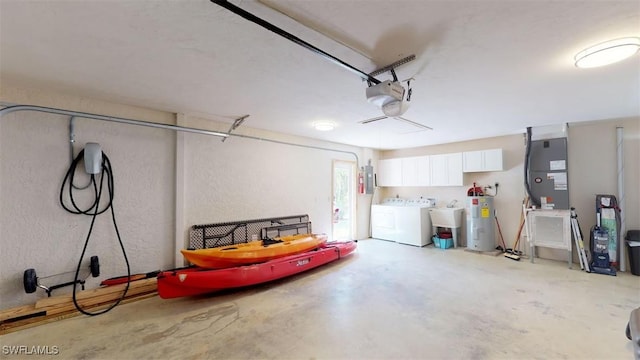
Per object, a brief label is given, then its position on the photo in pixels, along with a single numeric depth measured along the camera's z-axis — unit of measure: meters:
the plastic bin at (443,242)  5.52
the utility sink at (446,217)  5.55
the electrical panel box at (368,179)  5.35
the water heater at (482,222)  5.14
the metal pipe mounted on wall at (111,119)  2.53
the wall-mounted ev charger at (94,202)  2.89
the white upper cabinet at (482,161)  5.02
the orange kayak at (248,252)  3.30
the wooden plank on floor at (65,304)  2.49
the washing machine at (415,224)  5.71
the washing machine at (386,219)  6.17
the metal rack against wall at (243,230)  3.85
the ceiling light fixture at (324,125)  4.09
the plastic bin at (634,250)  3.74
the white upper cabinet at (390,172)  6.64
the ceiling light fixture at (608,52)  1.84
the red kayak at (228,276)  2.89
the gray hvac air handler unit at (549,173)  4.36
